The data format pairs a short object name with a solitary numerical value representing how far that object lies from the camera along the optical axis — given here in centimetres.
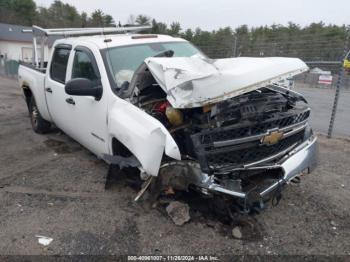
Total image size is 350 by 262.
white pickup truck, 307
